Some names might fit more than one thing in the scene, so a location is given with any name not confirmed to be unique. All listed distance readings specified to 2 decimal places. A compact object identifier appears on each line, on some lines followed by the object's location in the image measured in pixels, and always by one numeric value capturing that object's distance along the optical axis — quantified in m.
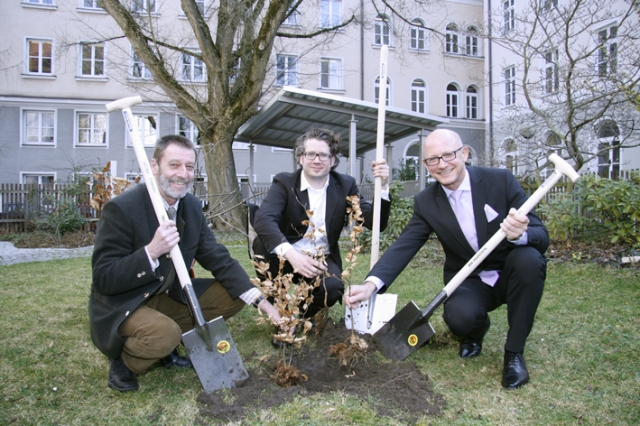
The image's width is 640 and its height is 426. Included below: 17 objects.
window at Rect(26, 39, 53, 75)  18.98
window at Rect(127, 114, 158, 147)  20.12
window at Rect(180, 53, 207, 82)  18.58
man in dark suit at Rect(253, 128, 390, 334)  3.28
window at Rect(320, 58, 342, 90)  21.17
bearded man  2.44
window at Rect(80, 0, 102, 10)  19.06
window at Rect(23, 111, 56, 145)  19.00
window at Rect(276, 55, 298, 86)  19.70
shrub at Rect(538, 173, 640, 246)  6.27
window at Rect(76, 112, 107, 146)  19.42
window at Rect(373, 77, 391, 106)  21.52
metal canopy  10.18
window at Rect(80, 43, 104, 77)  19.22
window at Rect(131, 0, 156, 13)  11.91
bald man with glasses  2.64
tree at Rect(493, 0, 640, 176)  8.09
